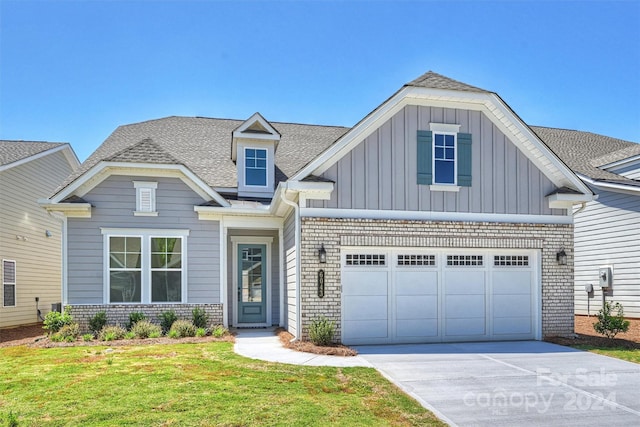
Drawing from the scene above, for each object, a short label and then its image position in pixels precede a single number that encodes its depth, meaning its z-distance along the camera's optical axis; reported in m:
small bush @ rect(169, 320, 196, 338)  11.99
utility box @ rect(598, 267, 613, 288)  16.09
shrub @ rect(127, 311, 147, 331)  12.47
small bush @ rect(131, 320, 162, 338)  11.80
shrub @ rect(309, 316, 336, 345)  10.14
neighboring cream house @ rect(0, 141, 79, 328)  15.45
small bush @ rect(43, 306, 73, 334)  12.11
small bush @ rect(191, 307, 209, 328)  12.71
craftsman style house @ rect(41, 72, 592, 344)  10.76
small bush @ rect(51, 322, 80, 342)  11.60
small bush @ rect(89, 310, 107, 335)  12.30
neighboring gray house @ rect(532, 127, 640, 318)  15.45
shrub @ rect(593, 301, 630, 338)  11.36
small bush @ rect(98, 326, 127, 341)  11.54
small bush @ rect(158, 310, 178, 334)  12.58
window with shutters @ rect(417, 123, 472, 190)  11.17
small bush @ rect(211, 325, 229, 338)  12.10
